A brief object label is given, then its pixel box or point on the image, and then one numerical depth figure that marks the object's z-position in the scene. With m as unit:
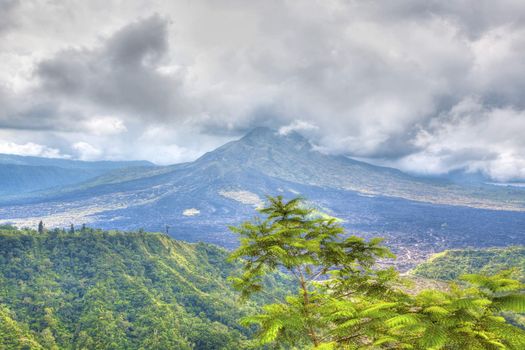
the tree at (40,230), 135.77
